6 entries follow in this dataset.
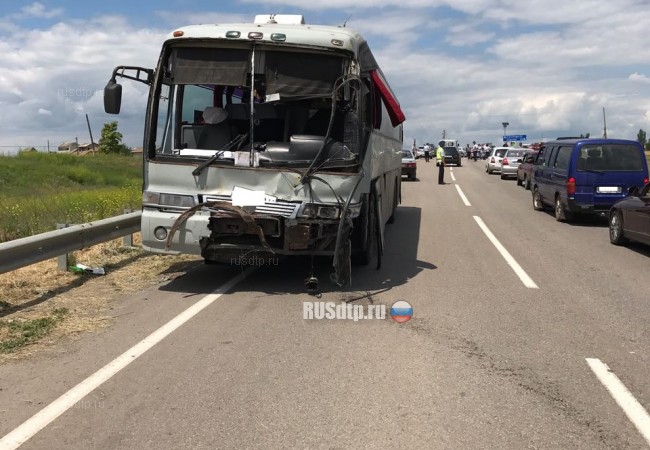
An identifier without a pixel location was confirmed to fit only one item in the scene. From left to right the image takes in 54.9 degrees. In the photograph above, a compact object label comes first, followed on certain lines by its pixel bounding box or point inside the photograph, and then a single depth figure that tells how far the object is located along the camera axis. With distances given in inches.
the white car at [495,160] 1494.8
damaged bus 291.1
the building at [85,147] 3435.0
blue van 570.9
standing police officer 1108.5
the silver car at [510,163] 1327.5
